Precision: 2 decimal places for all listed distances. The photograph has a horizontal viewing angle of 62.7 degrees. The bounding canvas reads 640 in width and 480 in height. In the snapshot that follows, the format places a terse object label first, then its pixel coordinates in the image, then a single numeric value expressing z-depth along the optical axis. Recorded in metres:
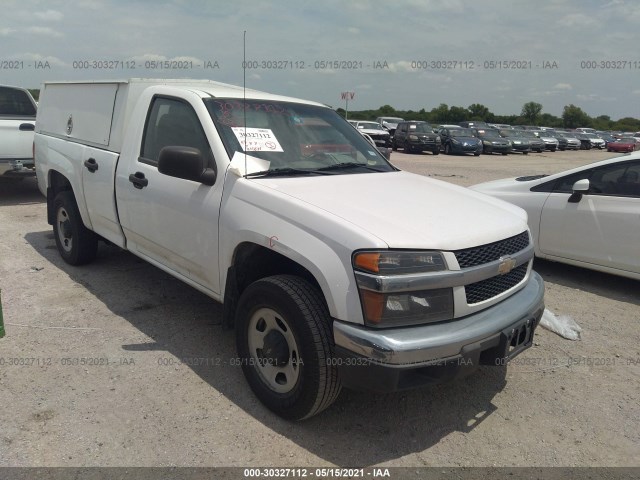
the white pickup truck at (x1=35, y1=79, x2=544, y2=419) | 2.57
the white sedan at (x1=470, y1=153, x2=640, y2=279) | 5.16
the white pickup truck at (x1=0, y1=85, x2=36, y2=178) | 8.48
